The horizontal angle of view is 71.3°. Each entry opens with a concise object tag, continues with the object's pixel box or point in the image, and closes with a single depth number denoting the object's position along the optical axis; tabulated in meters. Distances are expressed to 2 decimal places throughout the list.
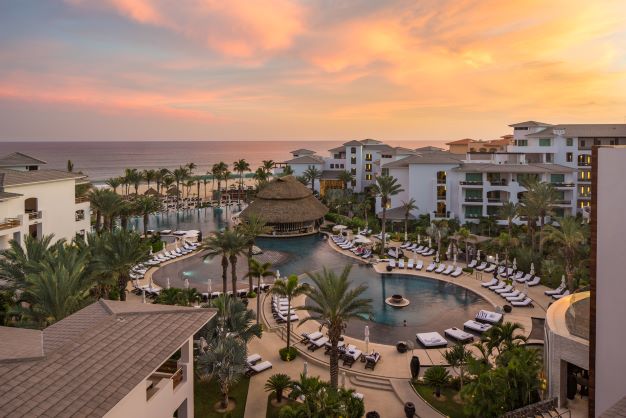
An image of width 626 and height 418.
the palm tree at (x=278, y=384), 18.67
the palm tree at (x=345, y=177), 77.50
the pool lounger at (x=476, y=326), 26.38
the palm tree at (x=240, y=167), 85.32
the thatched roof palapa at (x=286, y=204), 56.62
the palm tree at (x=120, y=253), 24.64
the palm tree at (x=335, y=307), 19.25
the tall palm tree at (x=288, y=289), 23.50
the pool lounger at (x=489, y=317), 27.25
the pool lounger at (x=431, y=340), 24.31
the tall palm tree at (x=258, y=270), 28.06
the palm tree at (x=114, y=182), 64.50
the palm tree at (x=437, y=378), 19.33
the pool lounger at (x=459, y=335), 25.06
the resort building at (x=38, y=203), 31.38
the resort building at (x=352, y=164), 81.94
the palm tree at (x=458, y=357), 19.08
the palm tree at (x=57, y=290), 19.16
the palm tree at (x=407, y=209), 49.68
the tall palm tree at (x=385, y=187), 47.53
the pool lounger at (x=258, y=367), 21.42
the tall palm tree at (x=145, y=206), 49.43
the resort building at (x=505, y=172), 53.03
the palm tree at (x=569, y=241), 30.59
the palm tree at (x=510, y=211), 42.52
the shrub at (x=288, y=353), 23.16
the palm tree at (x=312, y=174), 80.27
